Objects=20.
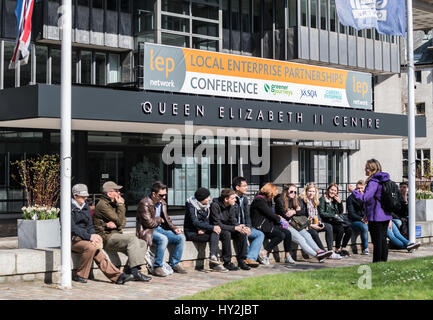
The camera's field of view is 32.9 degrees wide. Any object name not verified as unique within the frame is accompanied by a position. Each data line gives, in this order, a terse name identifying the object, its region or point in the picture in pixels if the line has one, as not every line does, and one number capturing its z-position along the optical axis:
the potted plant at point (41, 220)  12.49
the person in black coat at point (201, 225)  12.89
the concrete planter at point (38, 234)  12.41
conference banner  18.69
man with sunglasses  12.07
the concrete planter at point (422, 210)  19.55
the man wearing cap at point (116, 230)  11.33
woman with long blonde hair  14.95
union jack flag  11.77
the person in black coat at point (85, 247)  11.14
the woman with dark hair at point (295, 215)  14.30
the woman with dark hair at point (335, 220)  15.43
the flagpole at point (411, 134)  16.20
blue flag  16.83
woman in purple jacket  11.91
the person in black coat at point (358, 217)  15.88
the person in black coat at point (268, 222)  13.93
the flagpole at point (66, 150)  10.62
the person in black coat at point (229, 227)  13.03
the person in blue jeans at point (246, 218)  13.46
